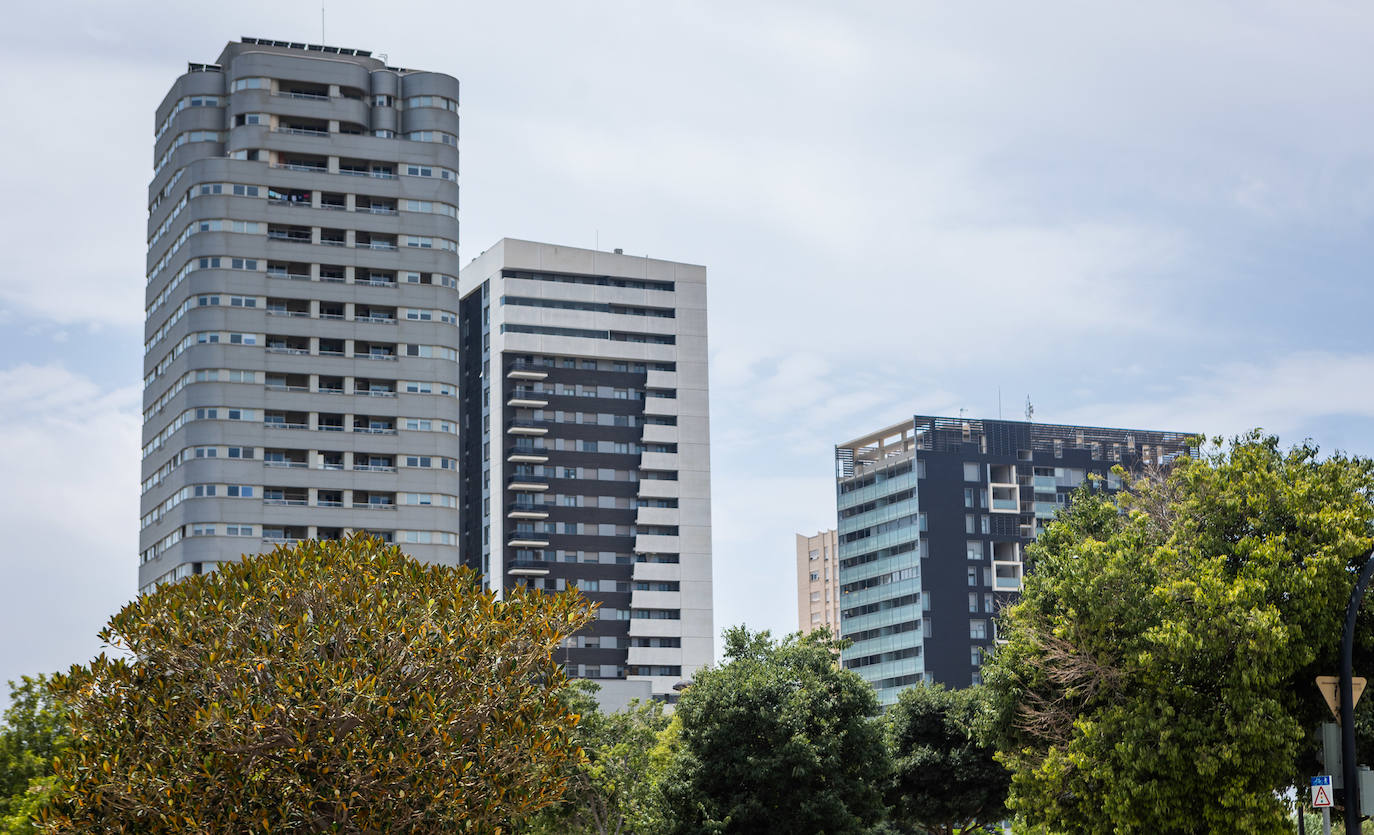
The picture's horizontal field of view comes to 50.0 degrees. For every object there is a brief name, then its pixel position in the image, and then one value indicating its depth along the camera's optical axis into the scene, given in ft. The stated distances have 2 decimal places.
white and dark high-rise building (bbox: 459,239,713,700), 446.19
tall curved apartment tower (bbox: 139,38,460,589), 327.47
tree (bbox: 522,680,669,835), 186.19
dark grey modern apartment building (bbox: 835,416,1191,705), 503.61
